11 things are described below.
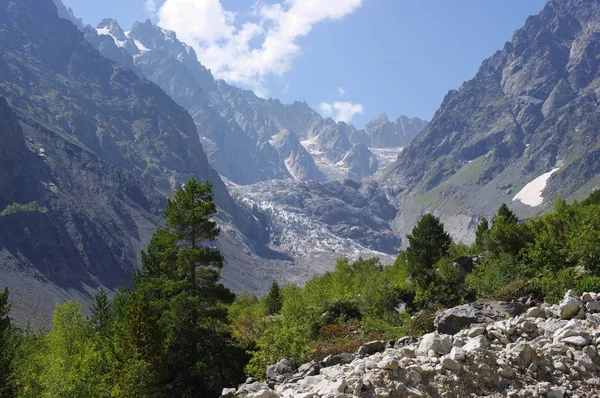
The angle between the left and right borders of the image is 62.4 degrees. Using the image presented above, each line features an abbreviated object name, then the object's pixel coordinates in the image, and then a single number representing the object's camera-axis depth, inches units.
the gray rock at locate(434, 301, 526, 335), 1025.5
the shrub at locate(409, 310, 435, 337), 1161.8
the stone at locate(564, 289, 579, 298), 996.7
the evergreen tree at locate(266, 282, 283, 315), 3198.6
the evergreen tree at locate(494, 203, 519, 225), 2938.5
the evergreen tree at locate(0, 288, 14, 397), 1444.4
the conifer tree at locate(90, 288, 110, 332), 2621.1
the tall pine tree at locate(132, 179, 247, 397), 1195.9
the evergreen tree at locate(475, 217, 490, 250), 3142.5
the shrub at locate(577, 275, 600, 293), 1176.2
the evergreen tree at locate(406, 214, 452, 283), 2738.7
